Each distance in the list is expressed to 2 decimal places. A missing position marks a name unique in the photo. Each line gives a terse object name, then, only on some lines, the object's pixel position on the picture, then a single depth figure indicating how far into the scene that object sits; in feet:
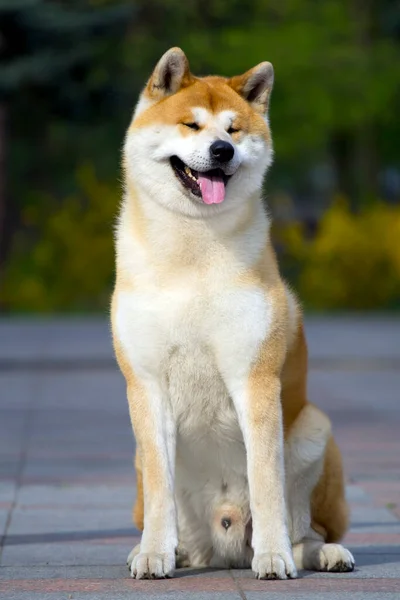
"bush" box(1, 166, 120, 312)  164.94
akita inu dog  32.30
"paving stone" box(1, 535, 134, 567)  35.31
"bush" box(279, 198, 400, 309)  157.22
